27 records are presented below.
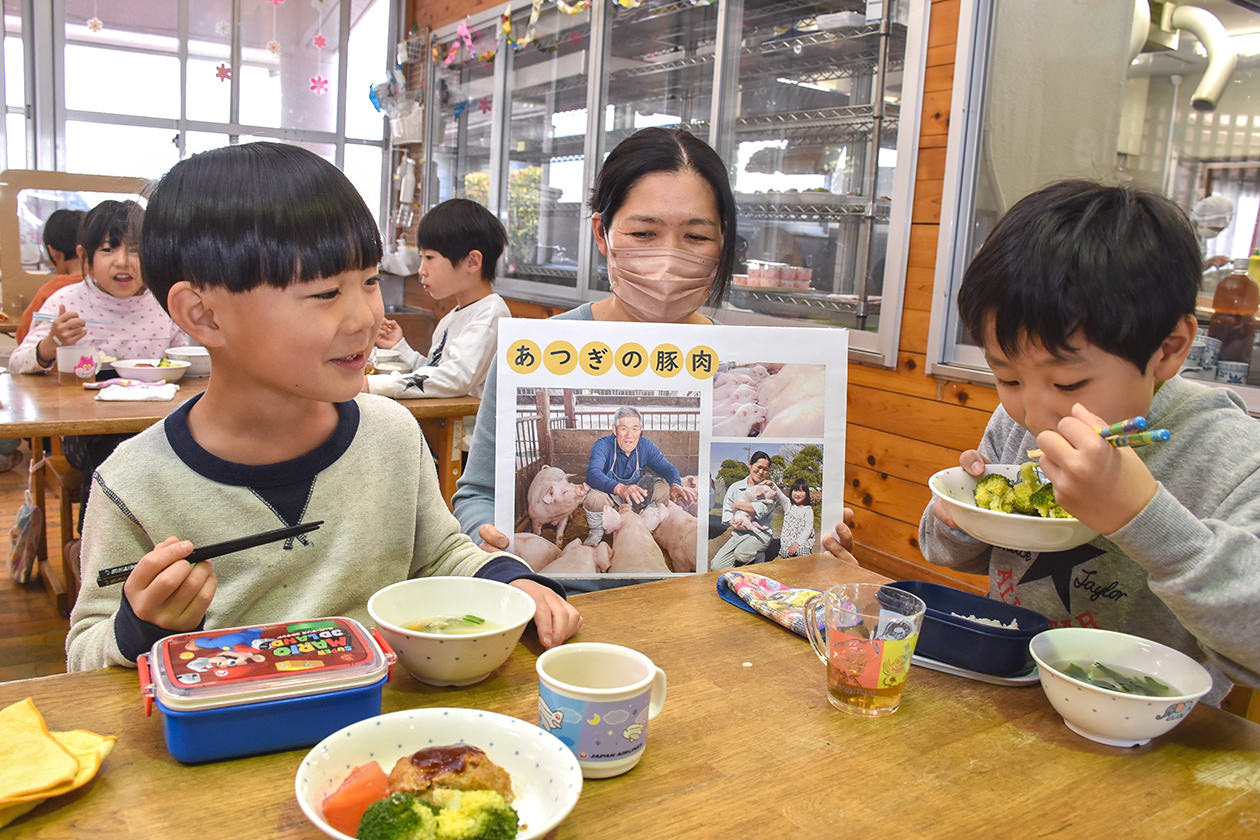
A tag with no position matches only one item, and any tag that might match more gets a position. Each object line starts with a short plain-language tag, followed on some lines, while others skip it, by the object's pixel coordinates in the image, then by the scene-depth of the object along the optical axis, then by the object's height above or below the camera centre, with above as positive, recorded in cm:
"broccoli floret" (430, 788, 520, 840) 62 -38
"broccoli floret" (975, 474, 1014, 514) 116 -24
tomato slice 67 -39
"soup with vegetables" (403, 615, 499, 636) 99 -38
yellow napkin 68 -40
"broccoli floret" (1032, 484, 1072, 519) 111 -24
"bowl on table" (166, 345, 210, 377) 315 -36
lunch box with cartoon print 76 -36
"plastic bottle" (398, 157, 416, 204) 750 +67
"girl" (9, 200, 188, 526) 300 -23
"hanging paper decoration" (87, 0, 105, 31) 676 +164
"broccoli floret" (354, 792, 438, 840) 62 -38
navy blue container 102 -38
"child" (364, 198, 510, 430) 352 +0
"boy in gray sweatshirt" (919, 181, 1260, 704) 92 -12
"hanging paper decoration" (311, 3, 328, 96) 757 +169
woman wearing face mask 170 +11
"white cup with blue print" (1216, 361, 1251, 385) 250 -15
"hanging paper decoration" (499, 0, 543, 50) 540 +152
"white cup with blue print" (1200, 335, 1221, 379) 255 -11
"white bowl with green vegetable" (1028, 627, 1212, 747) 88 -38
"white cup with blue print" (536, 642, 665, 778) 78 -37
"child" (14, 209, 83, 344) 404 +3
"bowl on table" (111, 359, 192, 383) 287 -37
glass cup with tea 93 -36
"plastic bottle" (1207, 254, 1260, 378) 249 +1
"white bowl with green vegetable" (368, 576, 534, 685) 90 -37
